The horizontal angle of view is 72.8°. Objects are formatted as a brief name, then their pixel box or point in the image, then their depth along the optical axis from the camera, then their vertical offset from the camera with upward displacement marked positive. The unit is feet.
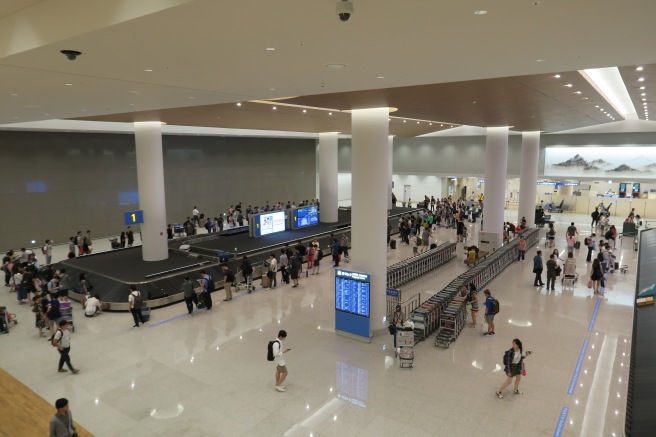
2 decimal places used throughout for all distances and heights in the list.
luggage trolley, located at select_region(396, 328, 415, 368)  32.38 -12.56
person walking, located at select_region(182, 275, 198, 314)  44.57 -11.88
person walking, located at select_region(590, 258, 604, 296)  50.42 -11.67
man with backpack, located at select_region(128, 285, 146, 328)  41.24 -11.94
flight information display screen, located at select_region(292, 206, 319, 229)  86.17 -8.28
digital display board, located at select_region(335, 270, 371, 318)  38.45 -10.38
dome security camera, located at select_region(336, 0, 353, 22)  10.82 +4.04
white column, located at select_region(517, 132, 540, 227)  92.05 -0.78
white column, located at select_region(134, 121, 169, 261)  59.11 -1.49
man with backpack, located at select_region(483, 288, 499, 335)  38.17 -11.66
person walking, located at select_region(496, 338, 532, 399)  28.09 -12.10
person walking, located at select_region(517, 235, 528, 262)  67.72 -11.47
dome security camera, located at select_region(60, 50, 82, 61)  15.97 +4.50
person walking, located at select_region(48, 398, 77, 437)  20.51 -11.33
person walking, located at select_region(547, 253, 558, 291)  52.21 -11.76
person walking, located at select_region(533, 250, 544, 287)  53.72 -11.63
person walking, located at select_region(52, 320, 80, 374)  31.27 -11.64
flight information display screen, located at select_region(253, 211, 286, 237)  78.12 -8.57
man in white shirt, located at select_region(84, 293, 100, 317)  44.47 -12.96
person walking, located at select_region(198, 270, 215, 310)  45.96 -11.82
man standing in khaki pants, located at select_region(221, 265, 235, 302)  49.16 -11.58
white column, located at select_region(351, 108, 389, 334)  39.09 -2.21
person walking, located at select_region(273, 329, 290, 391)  28.63 -12.11
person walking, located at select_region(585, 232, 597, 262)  65.62 -11.04
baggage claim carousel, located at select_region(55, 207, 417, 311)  48.83 -11.43
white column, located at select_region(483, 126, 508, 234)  77.41 -1.12
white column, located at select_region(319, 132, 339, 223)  90.94 -0.47
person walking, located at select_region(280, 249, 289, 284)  55.88 -11.66
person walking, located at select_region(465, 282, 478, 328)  40.14 -11.73
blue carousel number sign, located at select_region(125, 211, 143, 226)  58.34 -5.27
